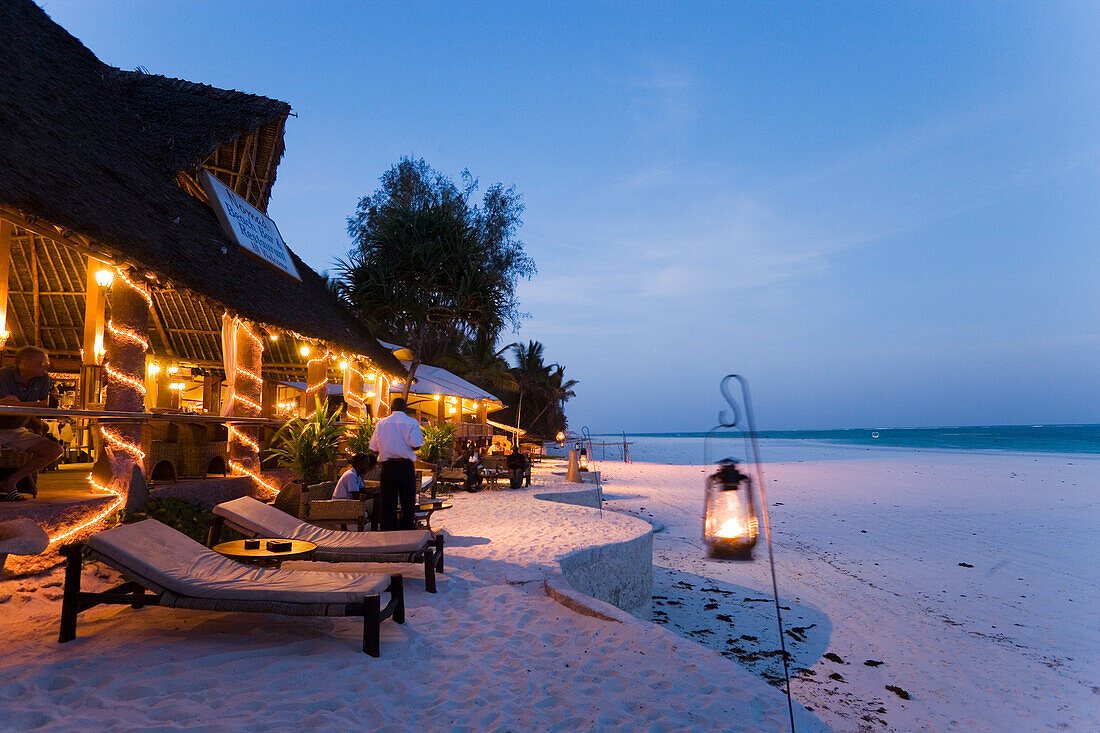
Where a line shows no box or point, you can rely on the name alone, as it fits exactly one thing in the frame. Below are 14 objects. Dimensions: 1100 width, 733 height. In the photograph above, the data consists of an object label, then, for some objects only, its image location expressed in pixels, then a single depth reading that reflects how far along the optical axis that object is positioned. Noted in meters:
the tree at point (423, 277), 12.88
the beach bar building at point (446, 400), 14.28
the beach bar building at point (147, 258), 5.12
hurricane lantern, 2.32
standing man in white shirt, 6.09
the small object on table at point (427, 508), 6.70
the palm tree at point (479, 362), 28.44
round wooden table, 4.30
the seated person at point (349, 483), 6.38
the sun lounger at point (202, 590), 3.33
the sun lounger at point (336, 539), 4.78
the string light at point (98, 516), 4.68
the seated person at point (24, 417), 4.53
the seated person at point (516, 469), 14.12
